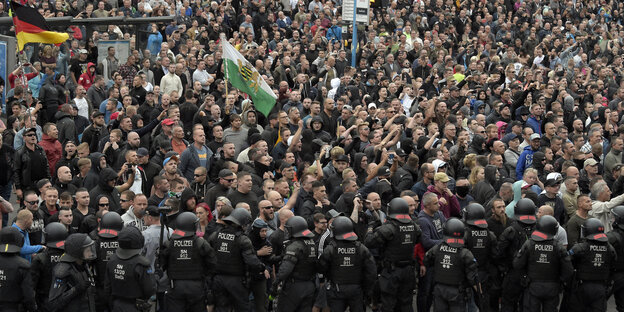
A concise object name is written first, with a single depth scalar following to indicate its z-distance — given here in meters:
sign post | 24.26
